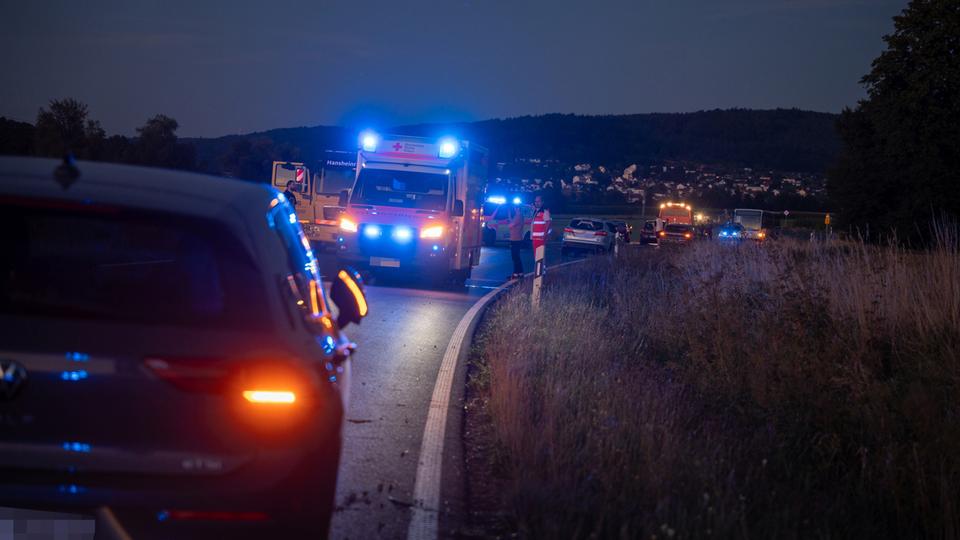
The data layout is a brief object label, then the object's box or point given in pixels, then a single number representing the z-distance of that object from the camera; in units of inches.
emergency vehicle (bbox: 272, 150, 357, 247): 1323.8
